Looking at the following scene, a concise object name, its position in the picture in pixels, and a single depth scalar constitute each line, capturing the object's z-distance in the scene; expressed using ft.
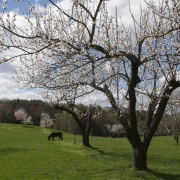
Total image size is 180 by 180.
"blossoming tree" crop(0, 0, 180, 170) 25.22
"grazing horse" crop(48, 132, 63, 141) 95.53
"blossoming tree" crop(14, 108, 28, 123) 245.98
